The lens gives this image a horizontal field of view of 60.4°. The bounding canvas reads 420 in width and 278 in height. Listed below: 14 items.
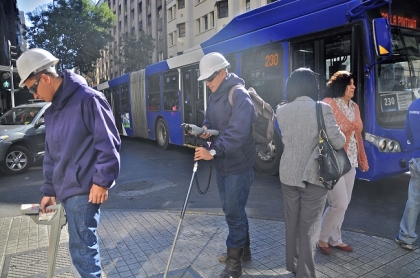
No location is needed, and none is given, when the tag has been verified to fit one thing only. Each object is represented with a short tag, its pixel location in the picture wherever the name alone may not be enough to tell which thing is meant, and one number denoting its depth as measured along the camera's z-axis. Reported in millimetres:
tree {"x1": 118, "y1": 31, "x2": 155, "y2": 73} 35844
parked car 8555
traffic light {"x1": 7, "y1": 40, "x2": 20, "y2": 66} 16505
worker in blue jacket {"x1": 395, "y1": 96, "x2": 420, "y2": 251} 3471
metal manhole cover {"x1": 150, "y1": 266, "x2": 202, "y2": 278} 3229
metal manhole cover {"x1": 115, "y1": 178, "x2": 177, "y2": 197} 6562
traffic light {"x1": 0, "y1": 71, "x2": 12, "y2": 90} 16594
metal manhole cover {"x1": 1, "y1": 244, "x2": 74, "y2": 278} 3434
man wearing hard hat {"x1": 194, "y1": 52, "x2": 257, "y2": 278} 2871
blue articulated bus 5113
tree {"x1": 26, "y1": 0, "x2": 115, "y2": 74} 30703
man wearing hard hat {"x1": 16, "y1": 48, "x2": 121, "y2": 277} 2320
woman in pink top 3402
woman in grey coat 2670
